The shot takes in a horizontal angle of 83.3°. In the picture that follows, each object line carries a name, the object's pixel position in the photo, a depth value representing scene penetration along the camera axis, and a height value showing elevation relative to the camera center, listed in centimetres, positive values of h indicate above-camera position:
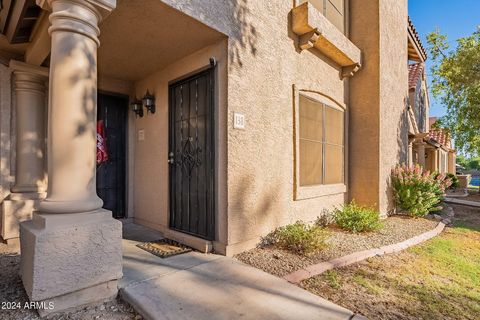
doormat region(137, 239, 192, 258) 385 -133
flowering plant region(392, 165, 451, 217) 702 -78
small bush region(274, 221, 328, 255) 412 -125
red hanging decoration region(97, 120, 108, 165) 512 +29
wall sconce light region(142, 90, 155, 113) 523 +114
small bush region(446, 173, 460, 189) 1748 -141
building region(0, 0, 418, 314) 253 +61
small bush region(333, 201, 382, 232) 551 -125
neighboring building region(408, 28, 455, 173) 1112 +227
